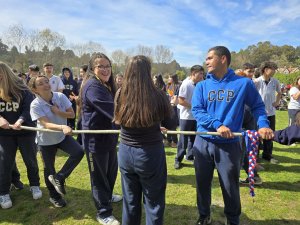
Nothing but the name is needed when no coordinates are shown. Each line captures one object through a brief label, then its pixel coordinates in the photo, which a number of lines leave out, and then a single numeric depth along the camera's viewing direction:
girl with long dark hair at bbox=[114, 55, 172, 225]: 2.44
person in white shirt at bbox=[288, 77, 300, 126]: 6.39
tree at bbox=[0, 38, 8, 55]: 59.71
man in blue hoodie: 3.02
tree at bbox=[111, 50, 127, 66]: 71.43
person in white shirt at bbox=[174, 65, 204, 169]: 5.68
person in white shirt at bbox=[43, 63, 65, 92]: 8.04
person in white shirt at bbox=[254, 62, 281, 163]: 5.90
